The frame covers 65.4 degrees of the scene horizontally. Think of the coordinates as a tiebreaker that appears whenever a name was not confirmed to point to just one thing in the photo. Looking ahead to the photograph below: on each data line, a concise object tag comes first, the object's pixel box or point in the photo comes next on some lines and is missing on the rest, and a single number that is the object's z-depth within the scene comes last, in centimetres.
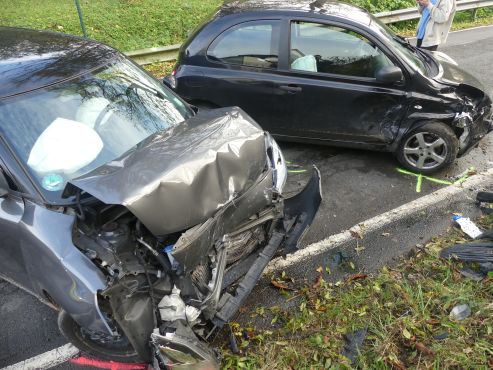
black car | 421
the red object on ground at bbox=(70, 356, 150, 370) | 265
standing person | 620
